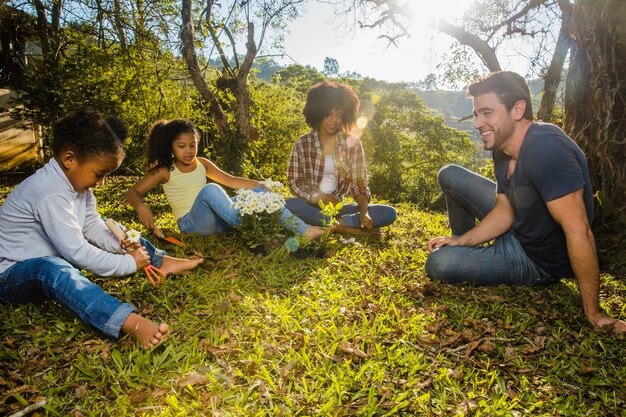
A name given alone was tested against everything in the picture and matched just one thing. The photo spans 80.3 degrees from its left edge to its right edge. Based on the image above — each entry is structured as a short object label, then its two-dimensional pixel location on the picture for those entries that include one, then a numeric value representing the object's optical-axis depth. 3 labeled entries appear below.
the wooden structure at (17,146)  11.29
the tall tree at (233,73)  6.33
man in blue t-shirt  2.43
